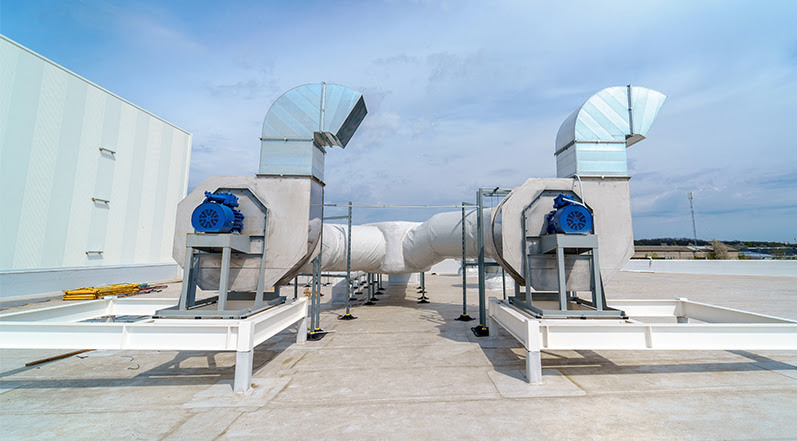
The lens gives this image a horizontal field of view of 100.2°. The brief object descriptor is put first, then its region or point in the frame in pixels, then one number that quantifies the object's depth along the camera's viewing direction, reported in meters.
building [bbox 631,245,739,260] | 43.16
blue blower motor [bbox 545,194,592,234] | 4.55
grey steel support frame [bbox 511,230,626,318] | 4.40
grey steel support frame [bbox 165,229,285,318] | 4.34
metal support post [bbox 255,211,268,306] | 4.93
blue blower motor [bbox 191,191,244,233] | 4.54
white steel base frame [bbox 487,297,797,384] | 3.85
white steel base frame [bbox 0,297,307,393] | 3.63
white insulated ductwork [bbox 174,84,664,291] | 5.03
